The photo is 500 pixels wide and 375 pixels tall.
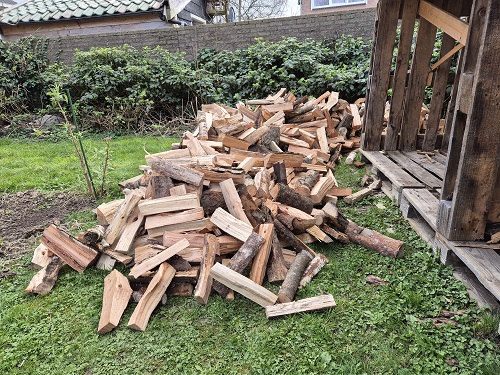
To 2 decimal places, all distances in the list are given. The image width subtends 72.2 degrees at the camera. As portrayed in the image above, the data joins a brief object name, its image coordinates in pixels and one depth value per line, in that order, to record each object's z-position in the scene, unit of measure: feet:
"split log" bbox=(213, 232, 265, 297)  8.07
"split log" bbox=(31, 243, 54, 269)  9.22
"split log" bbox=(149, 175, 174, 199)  9.85
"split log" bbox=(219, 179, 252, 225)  9.47
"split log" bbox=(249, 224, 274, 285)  8.27
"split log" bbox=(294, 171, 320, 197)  11.41
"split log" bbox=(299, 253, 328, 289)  8.34
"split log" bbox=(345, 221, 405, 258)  8.98
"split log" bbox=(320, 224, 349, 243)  9.87
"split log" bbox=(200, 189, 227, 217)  9.82
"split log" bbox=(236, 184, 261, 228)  9.72
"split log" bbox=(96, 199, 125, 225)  10.18
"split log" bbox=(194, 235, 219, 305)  7.70
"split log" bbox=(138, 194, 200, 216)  9.34
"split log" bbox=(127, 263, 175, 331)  7.22
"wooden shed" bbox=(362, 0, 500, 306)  6.95
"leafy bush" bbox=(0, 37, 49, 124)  27.96
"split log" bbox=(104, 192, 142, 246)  9.35
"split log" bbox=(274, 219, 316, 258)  9.27
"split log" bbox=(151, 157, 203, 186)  9.71
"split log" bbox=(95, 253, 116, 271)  9.15
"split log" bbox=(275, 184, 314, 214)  10.61
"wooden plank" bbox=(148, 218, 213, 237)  9.14
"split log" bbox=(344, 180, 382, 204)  12.34
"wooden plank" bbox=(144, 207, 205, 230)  9.16
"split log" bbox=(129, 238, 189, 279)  8.20
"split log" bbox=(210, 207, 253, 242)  8.85
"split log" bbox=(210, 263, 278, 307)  7.57
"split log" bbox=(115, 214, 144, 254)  9.06
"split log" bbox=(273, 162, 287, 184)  11.95
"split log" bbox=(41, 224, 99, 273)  8.99
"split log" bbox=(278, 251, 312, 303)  7.73
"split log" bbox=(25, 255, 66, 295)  8.46
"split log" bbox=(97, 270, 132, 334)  7.17
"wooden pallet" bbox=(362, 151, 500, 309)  6.91
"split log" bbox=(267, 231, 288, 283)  8.40
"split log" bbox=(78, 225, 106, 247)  9.02
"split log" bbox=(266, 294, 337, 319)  7.31
